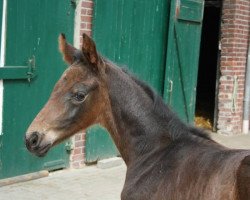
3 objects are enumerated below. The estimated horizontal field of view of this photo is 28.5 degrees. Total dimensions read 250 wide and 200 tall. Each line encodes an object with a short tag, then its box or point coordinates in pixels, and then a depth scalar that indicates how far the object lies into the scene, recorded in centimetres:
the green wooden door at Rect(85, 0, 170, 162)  686
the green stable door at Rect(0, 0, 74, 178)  569
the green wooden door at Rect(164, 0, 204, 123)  812
